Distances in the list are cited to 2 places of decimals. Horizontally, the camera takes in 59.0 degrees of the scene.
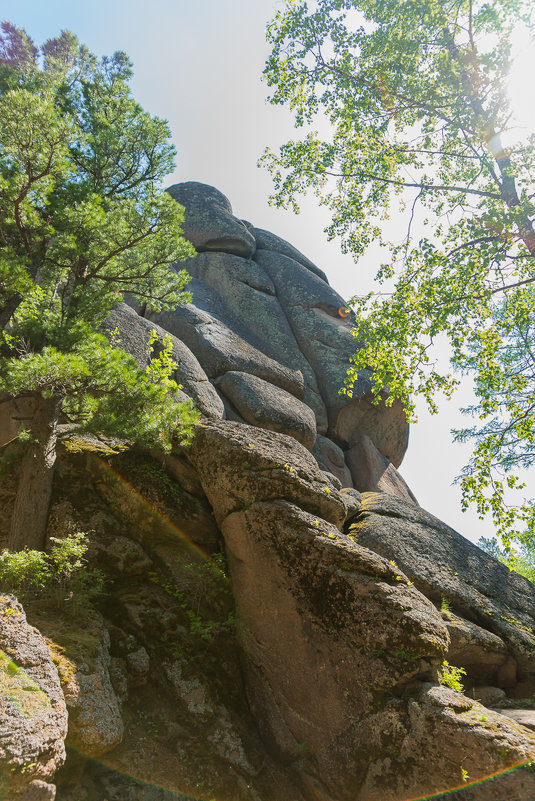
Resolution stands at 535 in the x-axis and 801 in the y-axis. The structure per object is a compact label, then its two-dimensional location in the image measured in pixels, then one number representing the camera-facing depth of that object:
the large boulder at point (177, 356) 14.19
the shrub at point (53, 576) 6.51
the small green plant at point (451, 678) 6.82
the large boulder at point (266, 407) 16.19
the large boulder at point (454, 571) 9.91
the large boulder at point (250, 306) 21.69
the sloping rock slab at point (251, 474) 8.39
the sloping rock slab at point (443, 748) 5.37
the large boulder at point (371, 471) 20.39
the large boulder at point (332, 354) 21.44
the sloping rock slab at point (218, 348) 17.53
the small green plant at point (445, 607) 9.44
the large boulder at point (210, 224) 25.12
